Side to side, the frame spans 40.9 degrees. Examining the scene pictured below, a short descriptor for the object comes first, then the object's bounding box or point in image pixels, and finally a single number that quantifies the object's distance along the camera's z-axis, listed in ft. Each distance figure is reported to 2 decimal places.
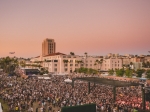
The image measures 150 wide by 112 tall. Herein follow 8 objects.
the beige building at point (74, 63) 382.42
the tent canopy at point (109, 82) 84.62
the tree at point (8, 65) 328.23
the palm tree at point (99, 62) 414.31
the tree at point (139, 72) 254.94
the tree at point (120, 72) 278.46
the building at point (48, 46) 635.25
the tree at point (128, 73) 257.30
